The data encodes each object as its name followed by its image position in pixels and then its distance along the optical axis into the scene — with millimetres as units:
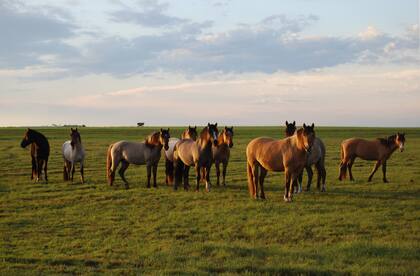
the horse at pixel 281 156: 12609
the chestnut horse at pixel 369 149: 18188
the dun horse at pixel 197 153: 14979
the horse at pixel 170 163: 17156
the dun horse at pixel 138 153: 16562
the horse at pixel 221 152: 15277
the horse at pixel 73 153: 17797
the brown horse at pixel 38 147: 18734
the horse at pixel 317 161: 14711
